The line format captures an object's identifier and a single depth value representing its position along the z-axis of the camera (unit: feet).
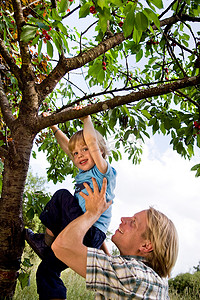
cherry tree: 5.61
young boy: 6.86
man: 4.25
